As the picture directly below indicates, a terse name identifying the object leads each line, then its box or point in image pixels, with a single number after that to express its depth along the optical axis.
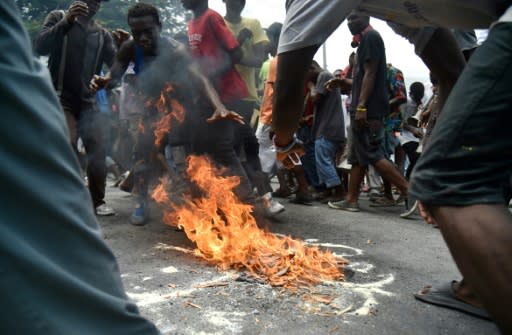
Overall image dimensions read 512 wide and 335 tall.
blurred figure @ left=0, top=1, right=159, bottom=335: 0.96
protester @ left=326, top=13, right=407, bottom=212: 5.62
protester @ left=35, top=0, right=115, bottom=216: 5.03
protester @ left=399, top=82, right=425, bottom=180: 7.12
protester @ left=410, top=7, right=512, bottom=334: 1.45
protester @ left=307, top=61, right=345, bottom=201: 6.56
